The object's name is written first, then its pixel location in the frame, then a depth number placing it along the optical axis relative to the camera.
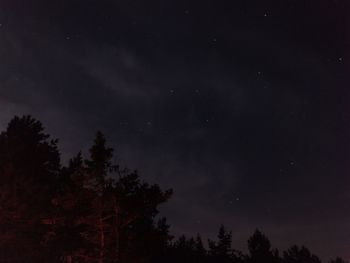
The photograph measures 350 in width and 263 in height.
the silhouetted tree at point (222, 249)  71.31
